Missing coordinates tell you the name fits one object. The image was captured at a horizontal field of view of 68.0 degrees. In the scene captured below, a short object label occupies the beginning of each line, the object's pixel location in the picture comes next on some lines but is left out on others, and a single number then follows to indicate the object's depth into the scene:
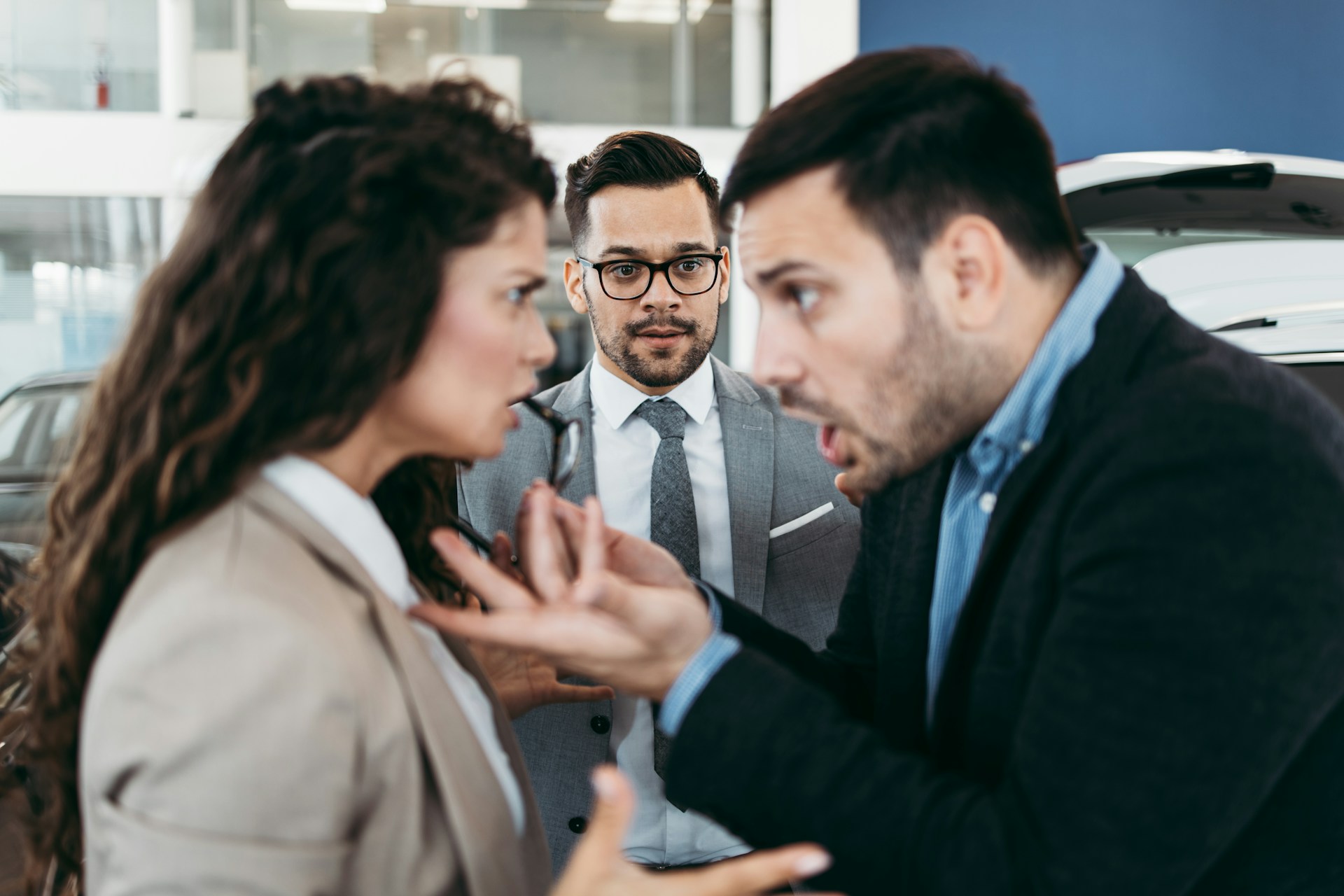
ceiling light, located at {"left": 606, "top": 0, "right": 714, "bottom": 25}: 6.26
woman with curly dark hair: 0.75
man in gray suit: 1.74
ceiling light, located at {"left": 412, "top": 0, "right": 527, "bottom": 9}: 6.09
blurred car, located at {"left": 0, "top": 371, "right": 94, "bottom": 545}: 3.66
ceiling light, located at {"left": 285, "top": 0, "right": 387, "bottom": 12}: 6.02
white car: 2.01
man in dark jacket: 0.78
